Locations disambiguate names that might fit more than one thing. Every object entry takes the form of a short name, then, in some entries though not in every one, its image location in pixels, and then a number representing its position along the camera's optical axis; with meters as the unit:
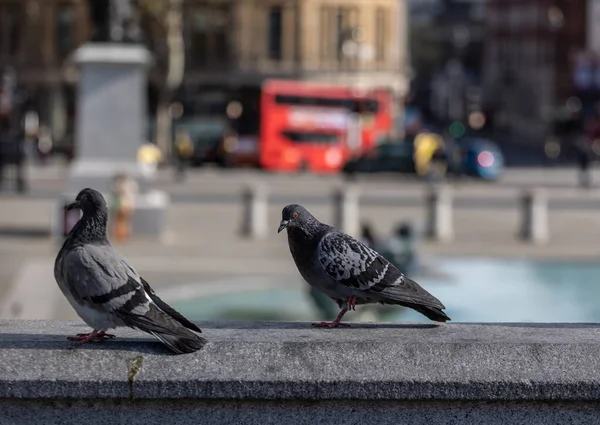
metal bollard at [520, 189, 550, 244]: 25.66
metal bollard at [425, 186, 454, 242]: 25.92
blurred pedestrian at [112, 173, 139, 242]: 22.59
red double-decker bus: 57.28
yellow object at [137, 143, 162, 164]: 45.26
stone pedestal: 23.59
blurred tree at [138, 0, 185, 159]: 59.41
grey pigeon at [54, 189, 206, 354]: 4.70
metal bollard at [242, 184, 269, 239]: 26.05
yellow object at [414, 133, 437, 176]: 51.75
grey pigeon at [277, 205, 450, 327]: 5.05
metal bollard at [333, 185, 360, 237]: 25.89
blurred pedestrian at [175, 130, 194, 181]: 47.16
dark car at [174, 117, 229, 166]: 59.03
